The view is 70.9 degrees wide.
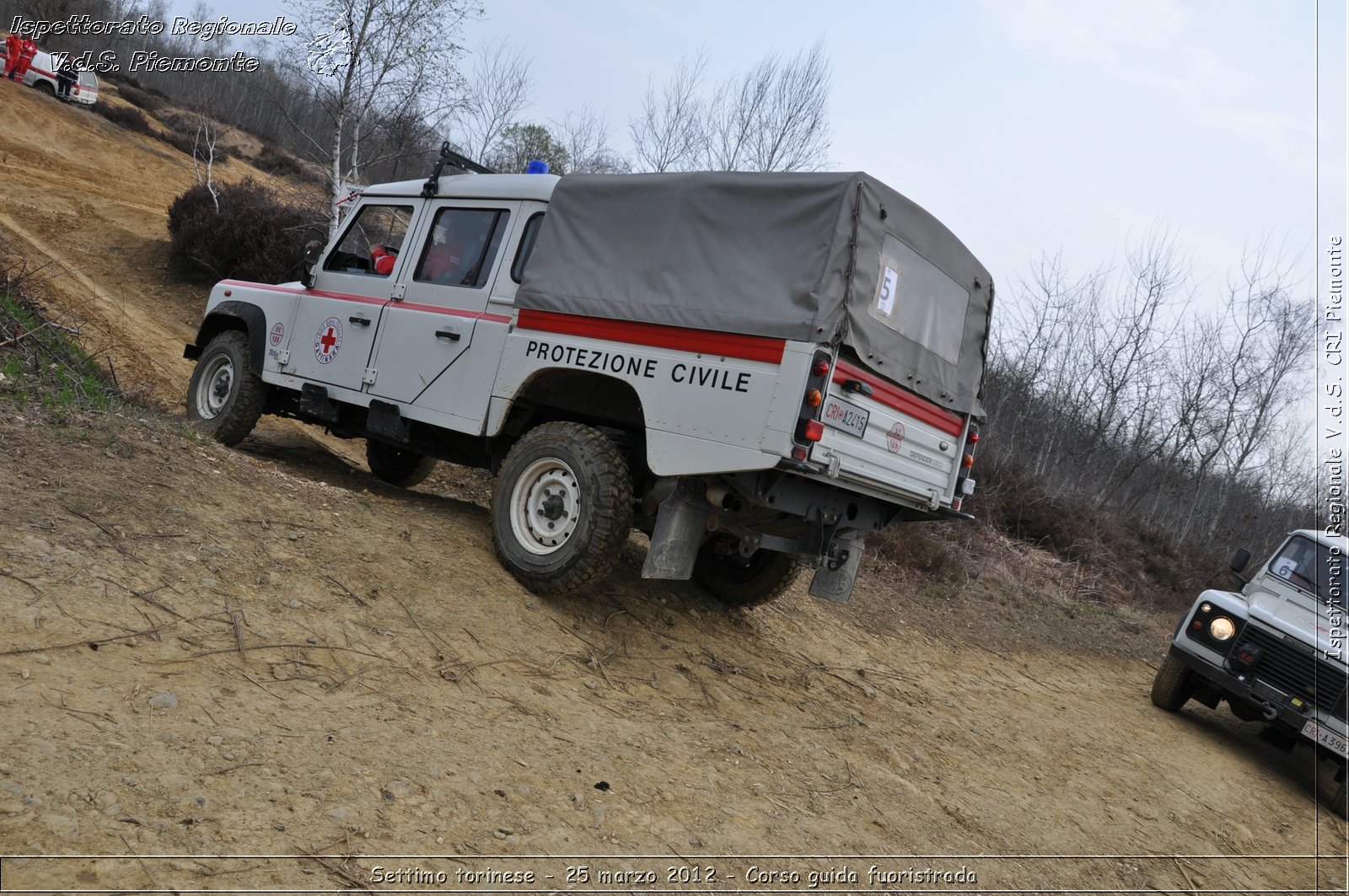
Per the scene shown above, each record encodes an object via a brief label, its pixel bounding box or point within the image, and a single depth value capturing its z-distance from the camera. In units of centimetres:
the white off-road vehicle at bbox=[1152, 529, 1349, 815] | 737
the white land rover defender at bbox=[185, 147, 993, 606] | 478
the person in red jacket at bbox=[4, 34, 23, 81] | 2819
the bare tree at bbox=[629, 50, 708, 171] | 2264
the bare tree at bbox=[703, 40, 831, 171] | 2158
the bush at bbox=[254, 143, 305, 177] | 3234
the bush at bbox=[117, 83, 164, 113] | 3431
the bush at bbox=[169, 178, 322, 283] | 1523
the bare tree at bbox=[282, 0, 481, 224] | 1447
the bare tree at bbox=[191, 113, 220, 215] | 1716
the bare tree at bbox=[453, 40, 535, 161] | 2206
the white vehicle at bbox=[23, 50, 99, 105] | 2844
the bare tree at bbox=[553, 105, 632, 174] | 2833
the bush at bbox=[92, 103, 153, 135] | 2909
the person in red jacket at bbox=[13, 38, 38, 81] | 2842
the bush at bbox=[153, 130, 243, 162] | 2945
